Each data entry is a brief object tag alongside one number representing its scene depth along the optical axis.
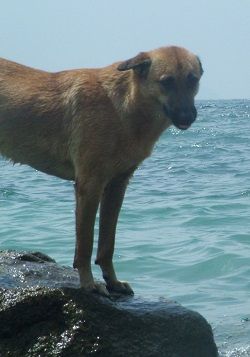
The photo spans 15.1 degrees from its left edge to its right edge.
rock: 6.50
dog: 6.84
